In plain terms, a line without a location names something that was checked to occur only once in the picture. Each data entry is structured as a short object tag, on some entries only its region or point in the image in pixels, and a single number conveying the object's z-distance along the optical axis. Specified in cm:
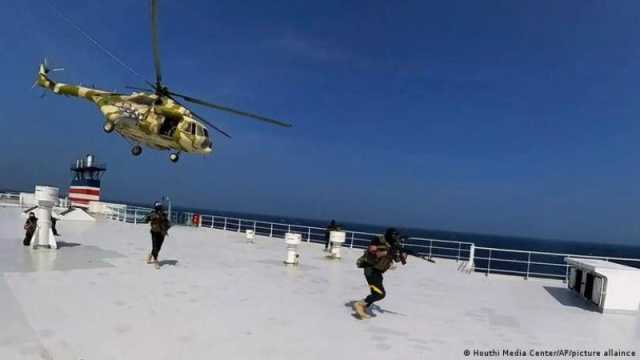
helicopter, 2084
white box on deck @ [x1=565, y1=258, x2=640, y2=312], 955
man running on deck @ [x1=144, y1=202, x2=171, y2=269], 1149
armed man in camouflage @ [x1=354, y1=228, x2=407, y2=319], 759
